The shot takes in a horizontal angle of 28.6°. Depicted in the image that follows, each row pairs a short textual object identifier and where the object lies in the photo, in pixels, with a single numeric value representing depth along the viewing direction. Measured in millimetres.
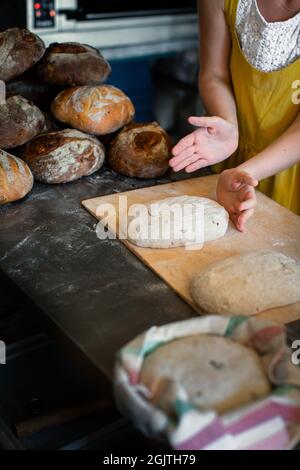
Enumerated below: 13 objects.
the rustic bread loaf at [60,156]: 1534
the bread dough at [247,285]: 1106
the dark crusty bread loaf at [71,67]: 1693
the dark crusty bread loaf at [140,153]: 1599
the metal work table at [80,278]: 1033
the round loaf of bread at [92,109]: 1608
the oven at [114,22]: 2631
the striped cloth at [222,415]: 724
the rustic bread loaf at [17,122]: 1517
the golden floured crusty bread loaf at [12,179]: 1420
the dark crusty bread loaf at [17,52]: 1610
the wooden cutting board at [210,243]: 1199
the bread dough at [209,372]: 801
